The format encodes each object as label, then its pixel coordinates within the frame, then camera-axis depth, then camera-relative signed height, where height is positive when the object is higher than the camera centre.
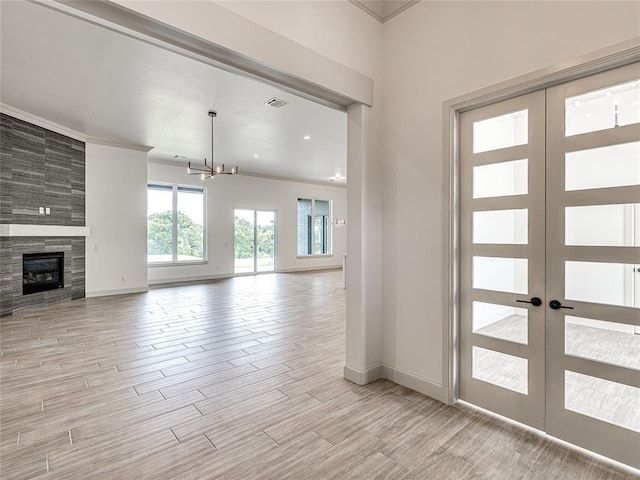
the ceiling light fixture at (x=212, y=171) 5.64 +1.44
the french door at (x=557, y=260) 1.98 -0.16
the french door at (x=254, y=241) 11.26 -0.08
